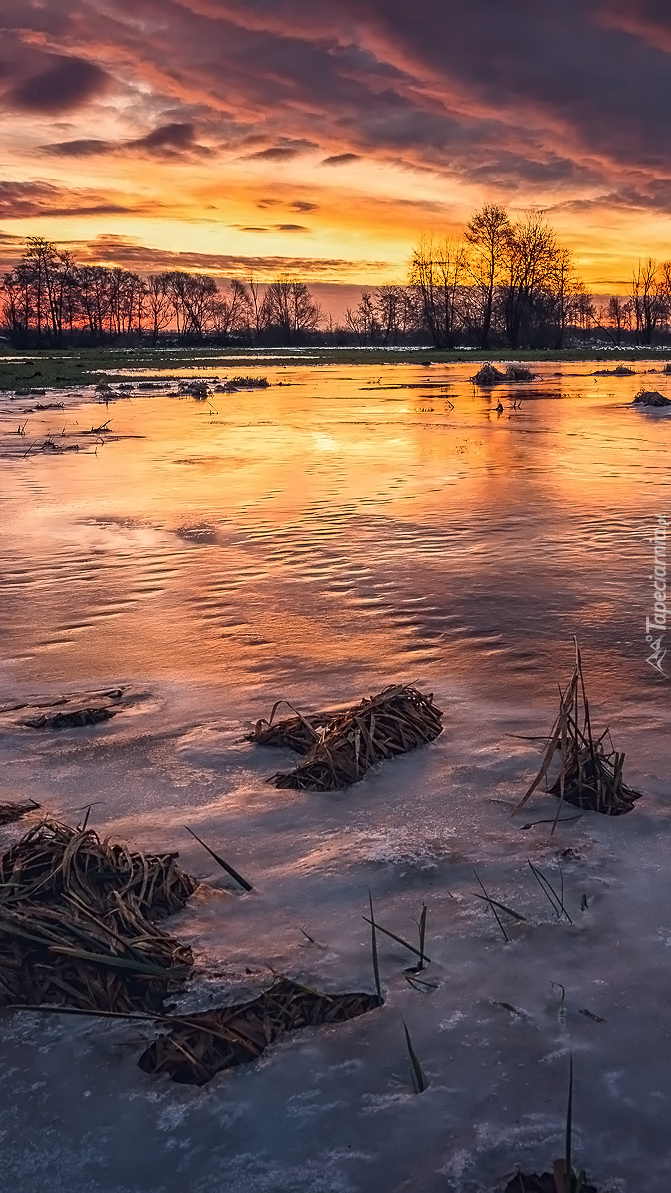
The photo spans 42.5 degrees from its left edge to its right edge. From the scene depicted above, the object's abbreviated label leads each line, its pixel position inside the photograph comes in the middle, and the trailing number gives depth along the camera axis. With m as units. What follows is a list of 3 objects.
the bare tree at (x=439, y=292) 83.62
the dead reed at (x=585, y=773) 3.18
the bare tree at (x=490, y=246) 71.50
